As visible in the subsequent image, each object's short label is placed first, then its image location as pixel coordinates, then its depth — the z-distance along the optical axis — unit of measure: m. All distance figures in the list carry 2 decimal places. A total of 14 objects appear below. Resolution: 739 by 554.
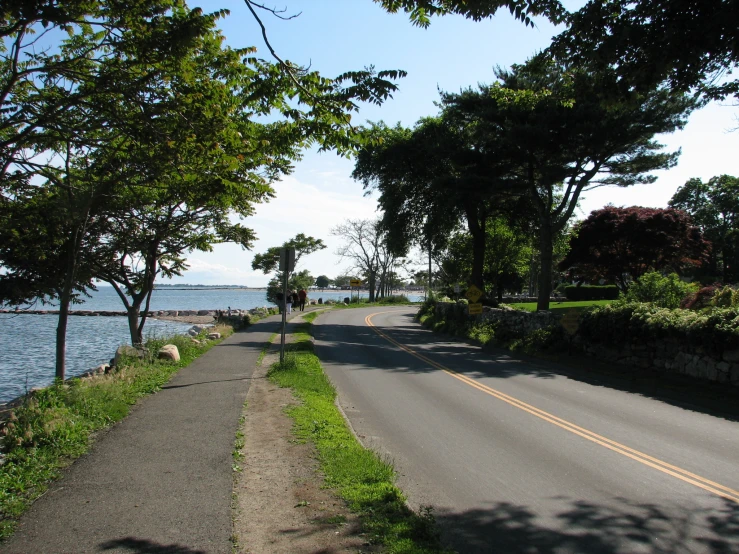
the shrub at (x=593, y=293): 51.58
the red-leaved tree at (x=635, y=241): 40.19
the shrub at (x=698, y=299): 18.31
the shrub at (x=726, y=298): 15.26
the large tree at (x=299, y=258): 59.56
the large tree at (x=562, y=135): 20.73
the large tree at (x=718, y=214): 53.41
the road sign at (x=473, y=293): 24.28
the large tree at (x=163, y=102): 7.13
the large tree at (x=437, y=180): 25.31
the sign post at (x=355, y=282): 63.81
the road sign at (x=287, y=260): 13.23
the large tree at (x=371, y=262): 75.94
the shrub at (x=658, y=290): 19.61
